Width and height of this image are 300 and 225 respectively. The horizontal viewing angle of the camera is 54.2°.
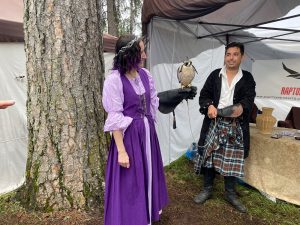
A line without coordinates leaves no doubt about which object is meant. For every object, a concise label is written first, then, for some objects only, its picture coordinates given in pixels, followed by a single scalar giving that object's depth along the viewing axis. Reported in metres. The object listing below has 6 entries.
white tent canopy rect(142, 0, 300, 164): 3.63
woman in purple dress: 1.81
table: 2.96
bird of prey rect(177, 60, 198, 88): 2.74
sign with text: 5.71
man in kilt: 2.68
